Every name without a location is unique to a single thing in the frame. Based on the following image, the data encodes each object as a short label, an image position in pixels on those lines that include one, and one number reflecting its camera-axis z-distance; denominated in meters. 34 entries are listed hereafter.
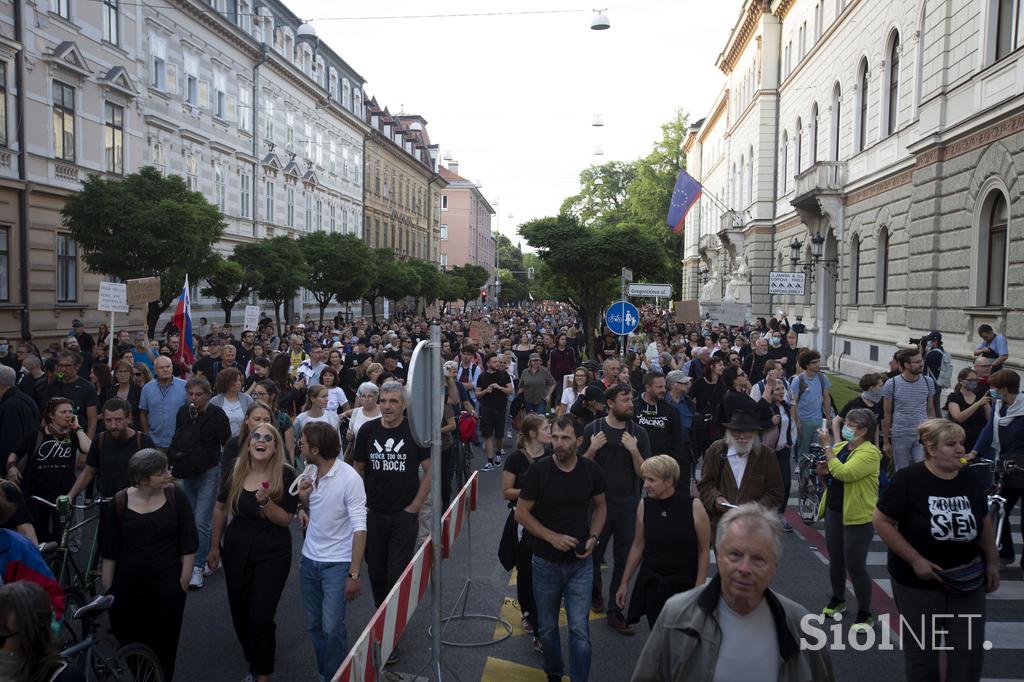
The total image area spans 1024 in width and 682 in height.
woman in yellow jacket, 6.39
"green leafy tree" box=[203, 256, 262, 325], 25.52
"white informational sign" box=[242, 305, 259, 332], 20.02
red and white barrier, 3.99
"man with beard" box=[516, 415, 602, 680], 5.37
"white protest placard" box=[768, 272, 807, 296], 23.84
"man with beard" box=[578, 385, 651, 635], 6.64
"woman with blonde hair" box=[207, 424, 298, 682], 5.27
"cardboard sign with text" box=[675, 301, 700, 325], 26.21
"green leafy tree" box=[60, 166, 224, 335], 19.52
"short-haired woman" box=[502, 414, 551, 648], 6.05
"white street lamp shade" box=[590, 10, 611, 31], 20.73
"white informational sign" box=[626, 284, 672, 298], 19.06
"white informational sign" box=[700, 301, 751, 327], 27.89
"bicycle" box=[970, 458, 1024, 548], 7.74
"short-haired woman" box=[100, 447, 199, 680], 4.98
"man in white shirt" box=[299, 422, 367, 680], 5.27
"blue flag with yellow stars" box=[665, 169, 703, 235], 29.41
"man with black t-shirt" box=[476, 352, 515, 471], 13.32
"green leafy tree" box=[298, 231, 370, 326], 35.38
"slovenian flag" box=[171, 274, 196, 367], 14.92
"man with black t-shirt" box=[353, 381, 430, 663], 6.09
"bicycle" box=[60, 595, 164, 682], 4.07
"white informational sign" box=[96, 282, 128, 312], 14.88
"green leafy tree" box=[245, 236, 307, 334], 29.52
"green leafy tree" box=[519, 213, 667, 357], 30.78
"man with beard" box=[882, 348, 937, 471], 9.54
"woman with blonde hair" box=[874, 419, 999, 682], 4.65
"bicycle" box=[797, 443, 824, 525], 9.98
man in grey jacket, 2.96
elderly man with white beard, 6.19
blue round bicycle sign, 16.59
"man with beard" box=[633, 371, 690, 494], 7.81
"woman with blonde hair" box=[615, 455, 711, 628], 5.01
